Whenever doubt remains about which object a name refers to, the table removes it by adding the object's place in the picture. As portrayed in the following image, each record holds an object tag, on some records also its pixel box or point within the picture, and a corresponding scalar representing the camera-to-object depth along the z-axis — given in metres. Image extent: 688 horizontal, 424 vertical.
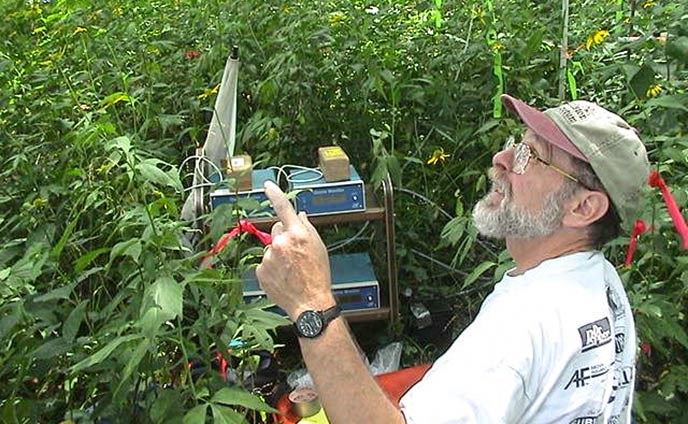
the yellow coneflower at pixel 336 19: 3.44
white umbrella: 2.89
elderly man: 1.37
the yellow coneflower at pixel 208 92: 3.35
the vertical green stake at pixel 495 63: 2.92
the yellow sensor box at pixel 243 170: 2.77
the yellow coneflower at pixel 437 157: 3.17
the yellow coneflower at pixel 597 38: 2.88
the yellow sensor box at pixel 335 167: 2.95
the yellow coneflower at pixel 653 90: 2.49
